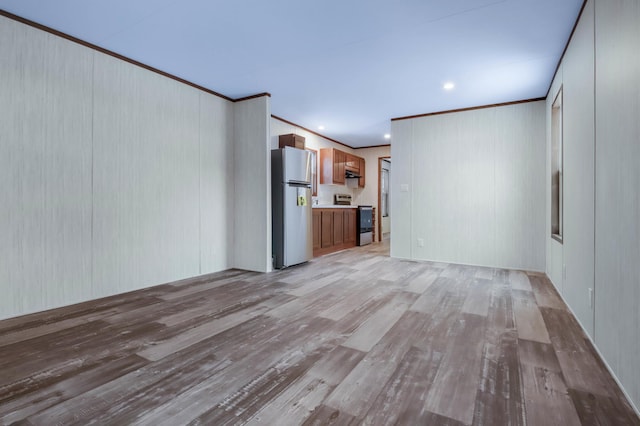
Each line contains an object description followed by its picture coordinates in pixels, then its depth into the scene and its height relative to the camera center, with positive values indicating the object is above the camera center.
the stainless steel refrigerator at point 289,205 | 4.57 +0.07
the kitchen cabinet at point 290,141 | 5.33 +1.19
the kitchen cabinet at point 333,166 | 6.66 +0.96
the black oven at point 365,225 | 7.15 -0.36
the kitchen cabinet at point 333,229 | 5.69 -0.39
